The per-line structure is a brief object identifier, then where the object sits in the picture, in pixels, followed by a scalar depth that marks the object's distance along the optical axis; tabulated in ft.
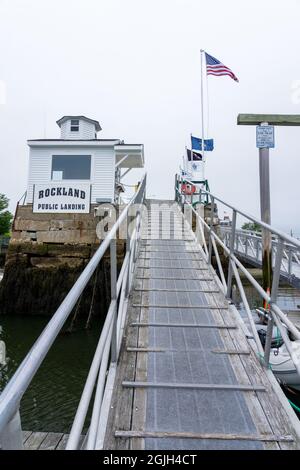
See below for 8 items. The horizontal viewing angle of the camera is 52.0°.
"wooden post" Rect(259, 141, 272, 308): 22.32
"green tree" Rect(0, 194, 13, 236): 129.77
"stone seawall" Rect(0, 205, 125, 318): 32.73
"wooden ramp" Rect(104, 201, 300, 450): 6.28
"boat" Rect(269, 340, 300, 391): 20.42
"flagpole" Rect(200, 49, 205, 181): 52.02
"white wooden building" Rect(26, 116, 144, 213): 46.01
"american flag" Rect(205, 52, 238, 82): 47.16
